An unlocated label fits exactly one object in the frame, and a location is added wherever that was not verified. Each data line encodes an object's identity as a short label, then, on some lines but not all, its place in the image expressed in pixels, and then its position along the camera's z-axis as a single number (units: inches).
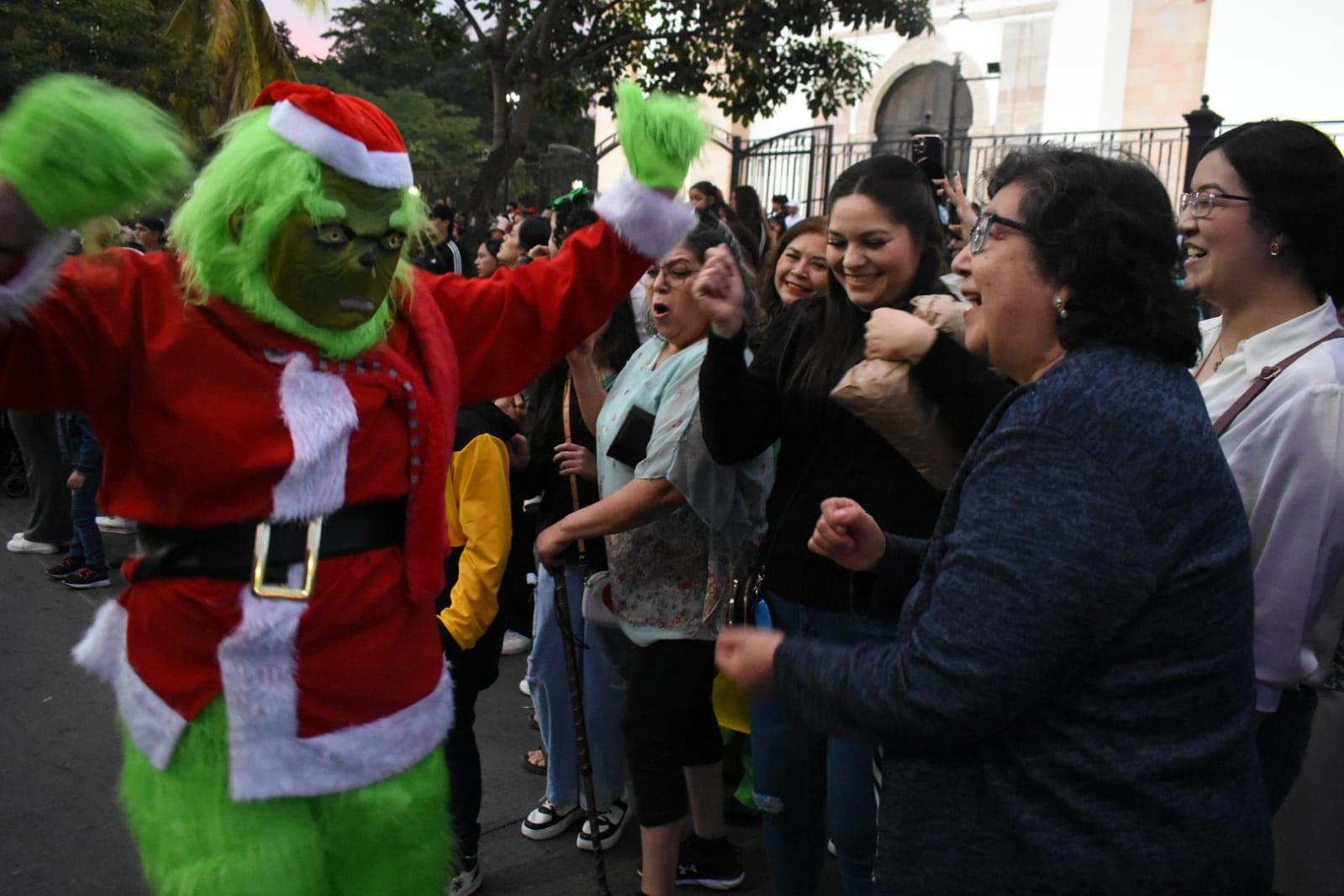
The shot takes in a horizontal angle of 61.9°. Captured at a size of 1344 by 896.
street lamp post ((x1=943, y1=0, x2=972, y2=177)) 597.6
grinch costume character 71.6
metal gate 562.9
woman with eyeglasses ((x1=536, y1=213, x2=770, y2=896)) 110.4
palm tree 478.0
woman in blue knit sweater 52.1
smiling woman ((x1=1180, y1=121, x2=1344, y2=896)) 78.6
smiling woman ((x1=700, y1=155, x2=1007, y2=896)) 96.3
